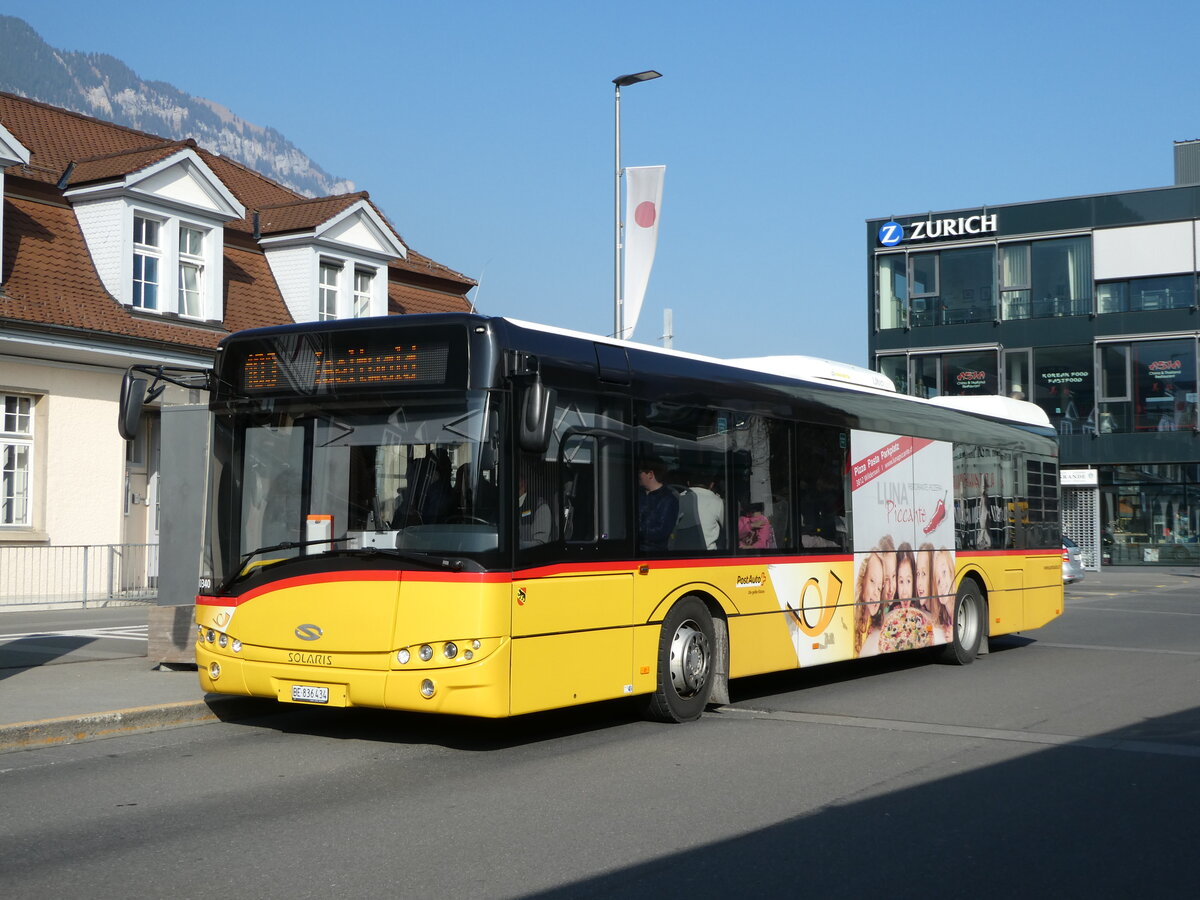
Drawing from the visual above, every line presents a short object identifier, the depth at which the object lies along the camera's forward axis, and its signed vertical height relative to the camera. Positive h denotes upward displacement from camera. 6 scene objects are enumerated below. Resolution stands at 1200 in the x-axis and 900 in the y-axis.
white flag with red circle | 21.95 +4.86
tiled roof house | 21.80 +4.40
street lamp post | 22.31 +5.01
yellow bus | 8.71 +0.08
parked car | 34.22 -0.93
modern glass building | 45.84 +6.90
